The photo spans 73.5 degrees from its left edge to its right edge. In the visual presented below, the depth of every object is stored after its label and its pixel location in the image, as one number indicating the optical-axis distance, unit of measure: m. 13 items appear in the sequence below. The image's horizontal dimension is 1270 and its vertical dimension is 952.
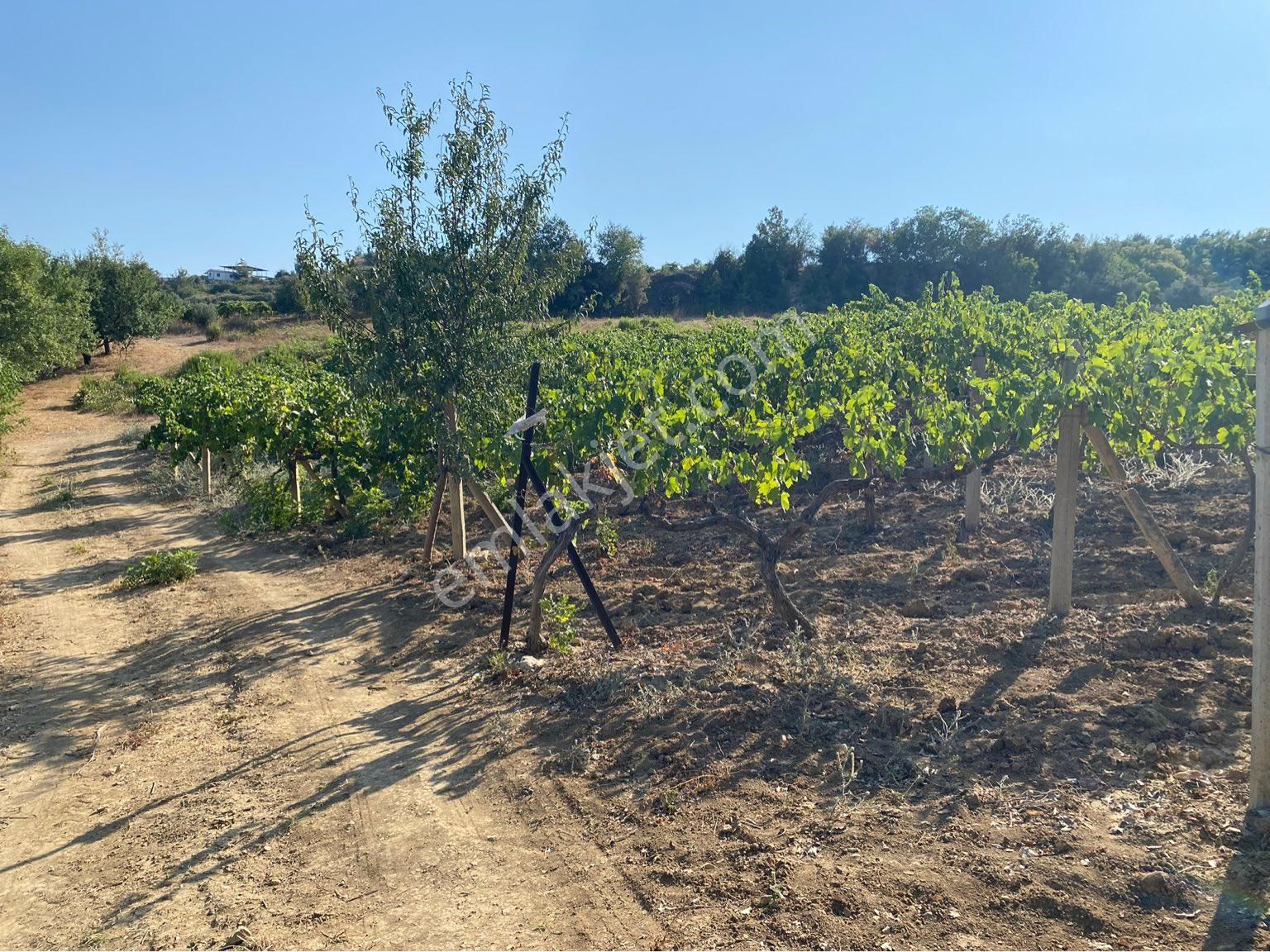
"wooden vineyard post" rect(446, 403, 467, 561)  8.64
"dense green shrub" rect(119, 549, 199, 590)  8.96
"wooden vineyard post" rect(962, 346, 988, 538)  8.45
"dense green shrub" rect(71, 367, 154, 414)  27.02
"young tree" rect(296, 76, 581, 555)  7.30
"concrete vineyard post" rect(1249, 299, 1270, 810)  3.49
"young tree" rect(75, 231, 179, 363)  36.66
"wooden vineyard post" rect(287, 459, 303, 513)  11.64
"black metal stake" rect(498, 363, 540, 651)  6.09
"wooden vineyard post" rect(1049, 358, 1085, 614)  6.12
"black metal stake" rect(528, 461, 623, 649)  6.20
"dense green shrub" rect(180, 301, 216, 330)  46.19
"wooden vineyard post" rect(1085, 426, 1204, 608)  5.87
